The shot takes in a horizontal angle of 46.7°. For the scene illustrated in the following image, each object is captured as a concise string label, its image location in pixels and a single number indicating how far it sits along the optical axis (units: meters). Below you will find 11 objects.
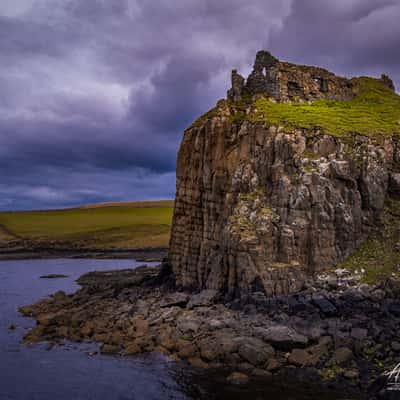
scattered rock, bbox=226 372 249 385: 28.78
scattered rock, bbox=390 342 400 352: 30.44
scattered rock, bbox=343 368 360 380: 28.31
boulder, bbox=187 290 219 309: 44.47
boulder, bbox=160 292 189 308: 46.66
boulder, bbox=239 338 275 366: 31.72
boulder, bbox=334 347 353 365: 30.36
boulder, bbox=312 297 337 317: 36.81
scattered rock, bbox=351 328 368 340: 32.88
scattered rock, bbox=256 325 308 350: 33.28
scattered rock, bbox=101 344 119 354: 36.31
